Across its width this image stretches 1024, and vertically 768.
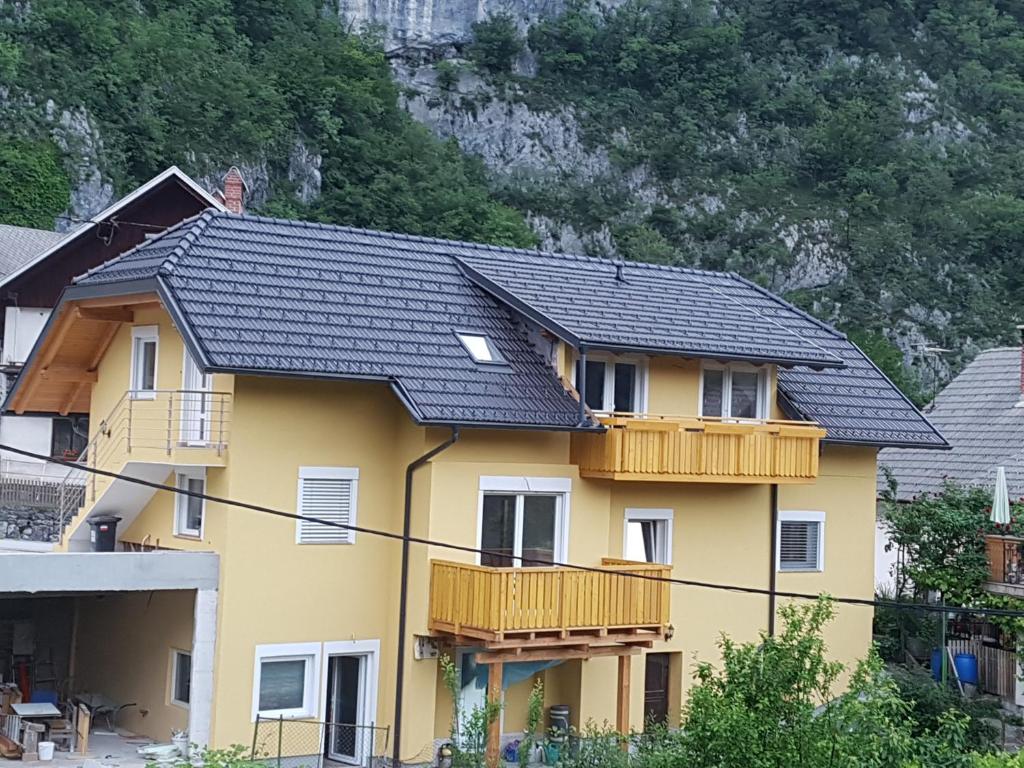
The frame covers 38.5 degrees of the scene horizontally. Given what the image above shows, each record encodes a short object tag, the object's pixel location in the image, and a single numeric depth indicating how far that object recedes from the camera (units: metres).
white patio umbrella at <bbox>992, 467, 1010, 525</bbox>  25.28
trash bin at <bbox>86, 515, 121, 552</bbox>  21.44
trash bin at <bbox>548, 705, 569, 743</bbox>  22.36
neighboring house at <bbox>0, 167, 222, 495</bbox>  32.78
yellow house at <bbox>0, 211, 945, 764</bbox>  20.00
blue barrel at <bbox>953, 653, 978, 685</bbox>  26.48
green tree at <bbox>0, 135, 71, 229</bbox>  50.84
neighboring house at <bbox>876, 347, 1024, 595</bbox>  31.11
